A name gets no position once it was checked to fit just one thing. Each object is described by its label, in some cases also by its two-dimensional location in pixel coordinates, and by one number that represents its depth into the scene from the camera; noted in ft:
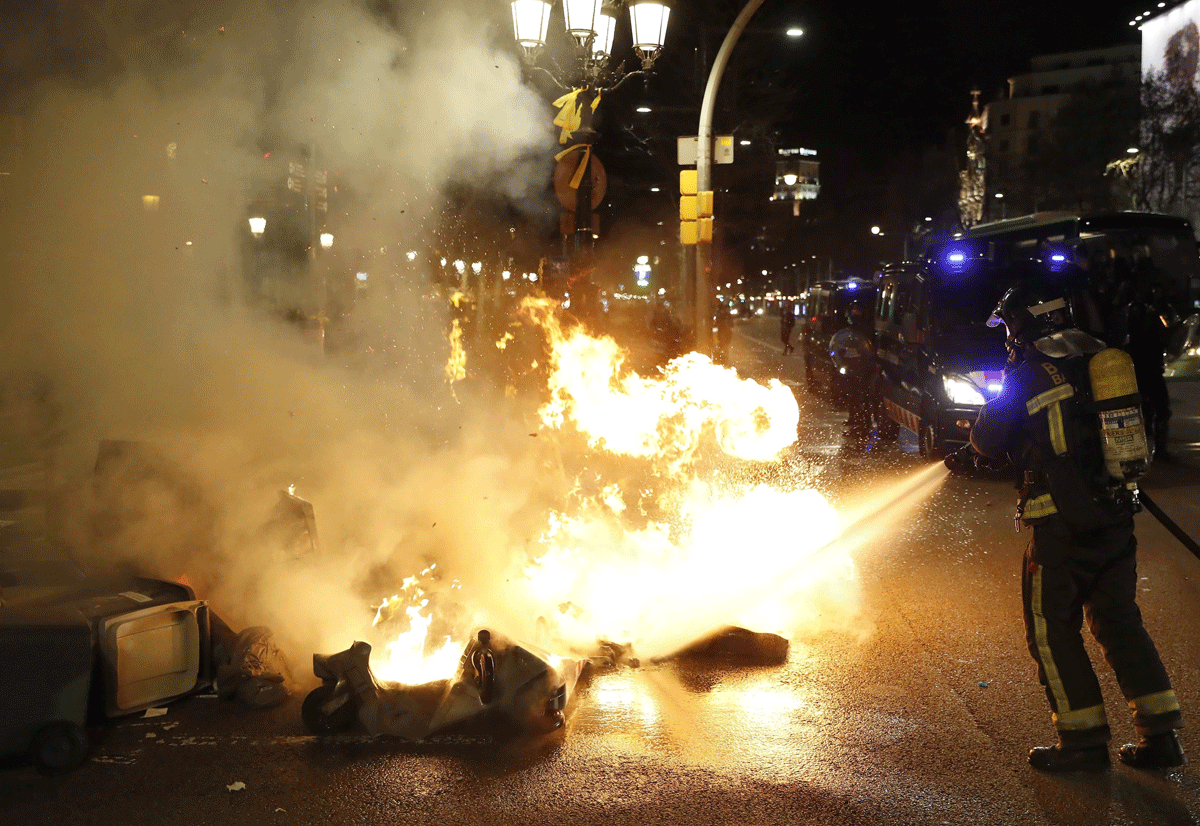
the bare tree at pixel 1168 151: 100.78
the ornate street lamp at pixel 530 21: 23.76
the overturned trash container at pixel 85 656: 12.00
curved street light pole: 36.88
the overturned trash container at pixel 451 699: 13.01
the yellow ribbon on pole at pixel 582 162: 25.44
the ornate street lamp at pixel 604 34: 27.68
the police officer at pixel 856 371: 41.19
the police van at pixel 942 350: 31.81
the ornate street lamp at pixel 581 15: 26.22
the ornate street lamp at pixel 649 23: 31.24
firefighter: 12.03
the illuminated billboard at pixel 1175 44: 117.24
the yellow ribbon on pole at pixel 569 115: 25.49
